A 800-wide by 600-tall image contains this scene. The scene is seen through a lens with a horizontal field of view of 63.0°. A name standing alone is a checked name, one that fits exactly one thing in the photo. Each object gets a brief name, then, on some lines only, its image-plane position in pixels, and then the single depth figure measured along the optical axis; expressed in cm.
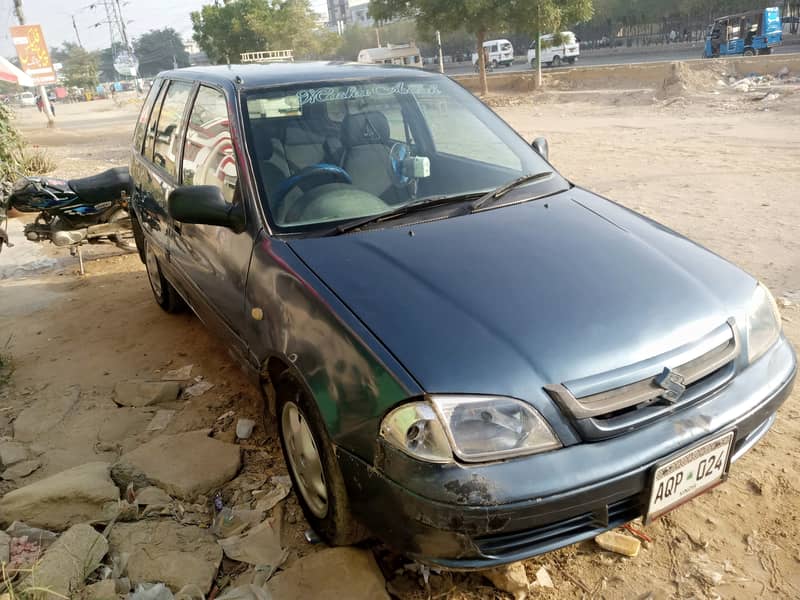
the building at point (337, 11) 11355
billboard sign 2755
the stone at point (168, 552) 233
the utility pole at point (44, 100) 2984
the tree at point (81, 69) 7519
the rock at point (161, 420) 356
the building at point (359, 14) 10565
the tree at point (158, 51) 10688
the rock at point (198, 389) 393
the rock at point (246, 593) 219
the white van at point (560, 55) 3647
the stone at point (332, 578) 221
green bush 901
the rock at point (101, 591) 214
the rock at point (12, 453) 322
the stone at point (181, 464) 288
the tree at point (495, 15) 2250
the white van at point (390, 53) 3706
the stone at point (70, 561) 214
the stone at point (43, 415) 357
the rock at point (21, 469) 311
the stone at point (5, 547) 232
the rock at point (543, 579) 228
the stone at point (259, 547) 246
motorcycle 619
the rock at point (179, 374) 414
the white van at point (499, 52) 4247
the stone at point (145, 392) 383
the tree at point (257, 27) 4381
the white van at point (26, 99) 6941
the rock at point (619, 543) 239
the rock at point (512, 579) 222
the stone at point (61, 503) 259
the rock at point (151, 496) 277
